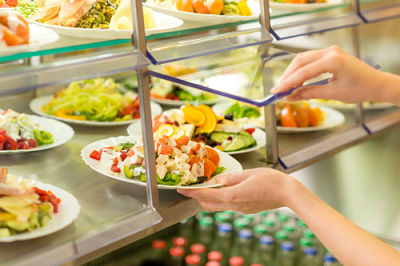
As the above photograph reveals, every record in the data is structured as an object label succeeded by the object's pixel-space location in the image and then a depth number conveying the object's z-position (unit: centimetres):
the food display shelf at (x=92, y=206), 106
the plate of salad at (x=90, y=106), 177
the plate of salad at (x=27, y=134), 141
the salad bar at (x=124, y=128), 106
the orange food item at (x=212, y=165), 138
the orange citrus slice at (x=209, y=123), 169
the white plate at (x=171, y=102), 209
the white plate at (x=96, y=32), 114
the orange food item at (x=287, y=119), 189
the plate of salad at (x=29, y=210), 105
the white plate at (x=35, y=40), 96
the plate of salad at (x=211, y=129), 163
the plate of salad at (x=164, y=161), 128
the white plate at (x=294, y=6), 169
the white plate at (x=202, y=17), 140
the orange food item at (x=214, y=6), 144
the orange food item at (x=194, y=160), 135
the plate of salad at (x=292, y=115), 190
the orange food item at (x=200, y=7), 143
